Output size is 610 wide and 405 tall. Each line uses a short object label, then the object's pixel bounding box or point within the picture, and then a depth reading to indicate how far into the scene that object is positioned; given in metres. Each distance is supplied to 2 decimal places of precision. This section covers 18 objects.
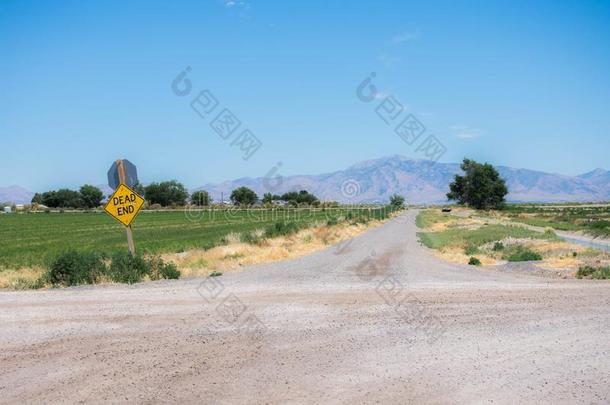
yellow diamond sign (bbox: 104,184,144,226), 16.91
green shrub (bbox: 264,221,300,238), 34.96
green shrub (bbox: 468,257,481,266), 21.95
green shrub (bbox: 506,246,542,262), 23.11
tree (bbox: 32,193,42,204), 191.88
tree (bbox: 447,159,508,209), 147.25
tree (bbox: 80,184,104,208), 185.25
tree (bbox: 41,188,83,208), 182.50
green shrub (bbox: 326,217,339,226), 50.99
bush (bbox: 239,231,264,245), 29.79
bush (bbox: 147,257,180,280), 16.81
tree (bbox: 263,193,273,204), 187.25
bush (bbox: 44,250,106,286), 15.41
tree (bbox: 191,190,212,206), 192.75
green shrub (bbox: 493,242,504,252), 29.22
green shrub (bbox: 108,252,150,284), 15.94
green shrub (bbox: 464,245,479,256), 26.55
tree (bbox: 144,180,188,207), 195.75
